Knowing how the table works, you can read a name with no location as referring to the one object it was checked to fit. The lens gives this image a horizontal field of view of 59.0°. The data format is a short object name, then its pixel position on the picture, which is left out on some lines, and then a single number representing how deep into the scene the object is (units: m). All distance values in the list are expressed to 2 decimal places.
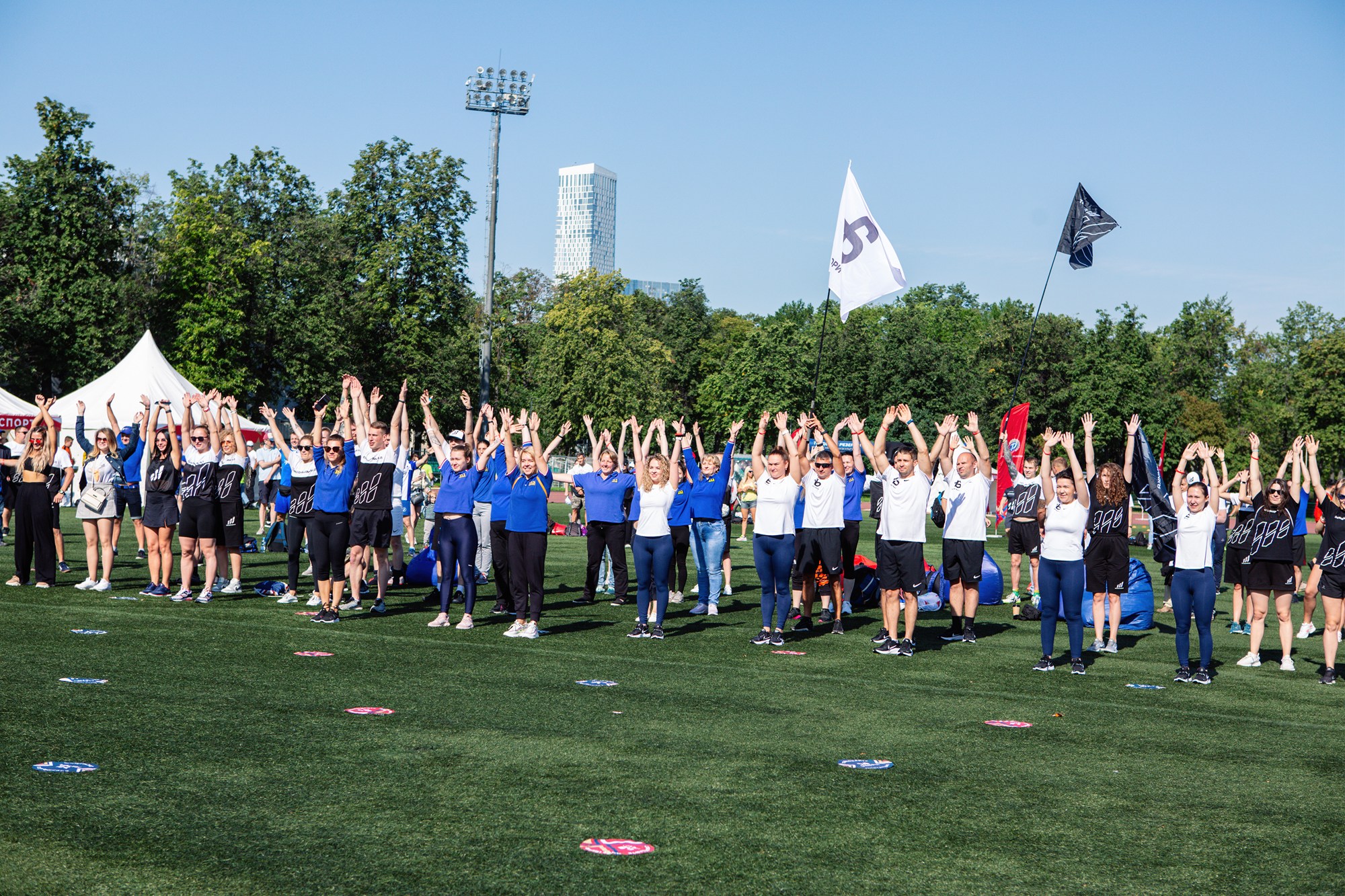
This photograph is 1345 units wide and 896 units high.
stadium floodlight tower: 46.69
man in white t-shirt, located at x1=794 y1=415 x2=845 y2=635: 11.55
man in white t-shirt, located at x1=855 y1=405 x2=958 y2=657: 10.75
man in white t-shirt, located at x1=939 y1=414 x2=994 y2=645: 11.42
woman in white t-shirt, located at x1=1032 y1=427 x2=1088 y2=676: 9.99
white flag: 15.57
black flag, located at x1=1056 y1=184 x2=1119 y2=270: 17.95
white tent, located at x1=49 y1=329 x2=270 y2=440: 29.52
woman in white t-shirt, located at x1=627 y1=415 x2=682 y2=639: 11.10
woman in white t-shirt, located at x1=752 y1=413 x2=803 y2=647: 11.09
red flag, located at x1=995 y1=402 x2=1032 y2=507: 17.64
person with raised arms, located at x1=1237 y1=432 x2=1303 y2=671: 10.34
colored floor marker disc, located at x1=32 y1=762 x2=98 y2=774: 5.79
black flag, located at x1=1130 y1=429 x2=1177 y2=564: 13.90
